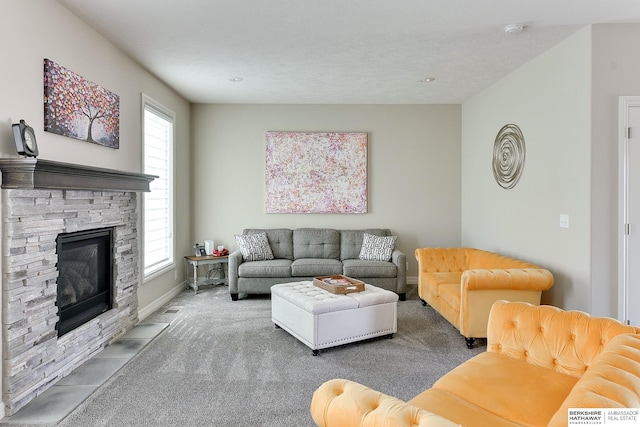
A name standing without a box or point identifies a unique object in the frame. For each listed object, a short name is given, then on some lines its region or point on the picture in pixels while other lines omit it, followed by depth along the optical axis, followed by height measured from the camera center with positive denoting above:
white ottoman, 3.12 -0.96
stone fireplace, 2.23 -0.37
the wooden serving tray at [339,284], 3.41 -0.73
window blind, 4.26 +0.23
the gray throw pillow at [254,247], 5.10 -0.55
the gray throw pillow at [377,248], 5.13 -0.57
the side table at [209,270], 5.10 -0.90
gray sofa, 4.78 -0.83
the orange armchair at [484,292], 3.20 -0.76
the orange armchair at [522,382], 1.12 -0.68
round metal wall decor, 4.12 +0.62
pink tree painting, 2.62 +0.81
